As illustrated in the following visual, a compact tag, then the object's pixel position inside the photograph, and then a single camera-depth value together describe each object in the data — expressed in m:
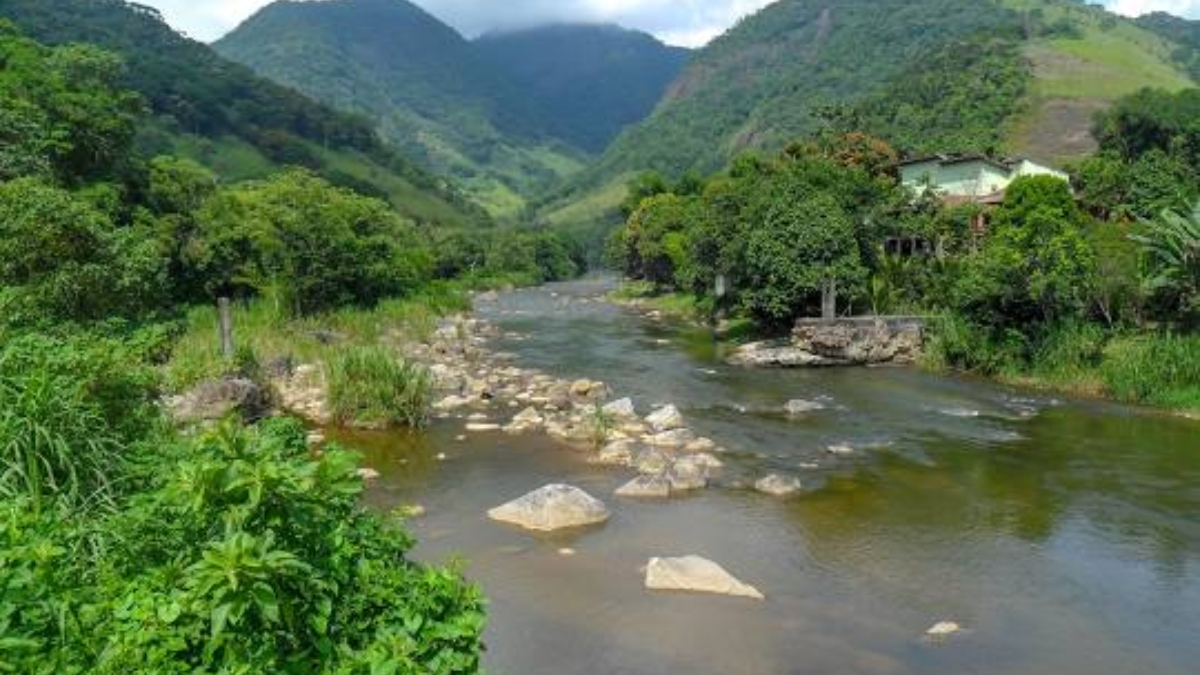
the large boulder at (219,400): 24.52
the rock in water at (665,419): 27.84
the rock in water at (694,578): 15.86
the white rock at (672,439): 26.02
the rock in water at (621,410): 28.91
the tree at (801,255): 44.38
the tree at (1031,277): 34.44
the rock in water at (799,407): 30.83
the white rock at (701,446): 25.50
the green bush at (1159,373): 30.97
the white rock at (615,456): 24.25
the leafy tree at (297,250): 43.31
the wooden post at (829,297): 43.66
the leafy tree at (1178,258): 33.75
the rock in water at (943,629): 14.30
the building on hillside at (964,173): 66.38
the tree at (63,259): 17.09
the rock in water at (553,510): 19.22
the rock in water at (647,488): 21.34
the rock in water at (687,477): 21.95
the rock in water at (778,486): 21.77
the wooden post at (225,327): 29.47
